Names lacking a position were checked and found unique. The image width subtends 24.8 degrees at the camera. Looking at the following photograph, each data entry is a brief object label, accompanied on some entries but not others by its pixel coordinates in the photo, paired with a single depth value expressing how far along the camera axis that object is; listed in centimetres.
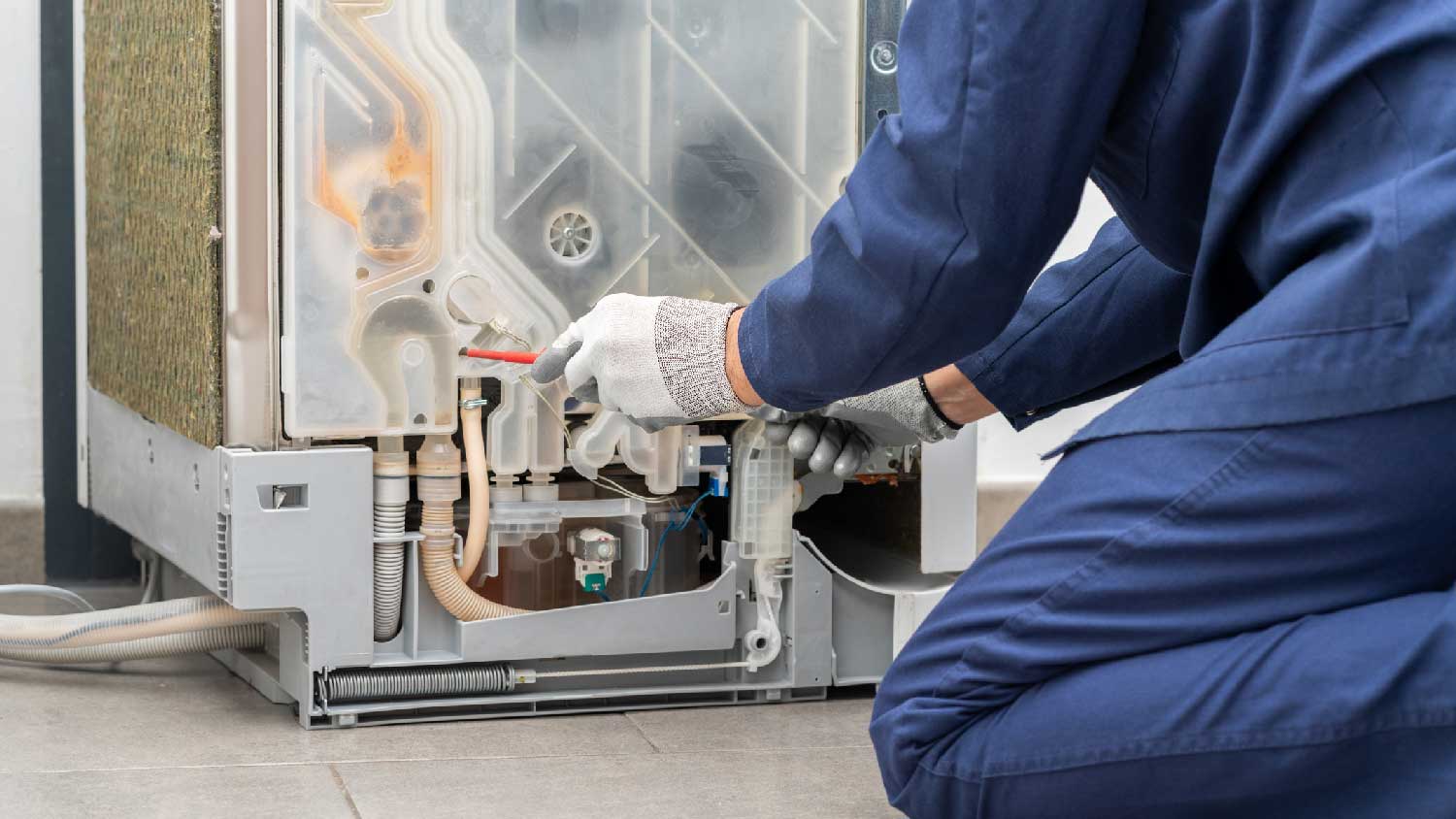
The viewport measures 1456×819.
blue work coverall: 205
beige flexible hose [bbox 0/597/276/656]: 272
